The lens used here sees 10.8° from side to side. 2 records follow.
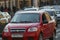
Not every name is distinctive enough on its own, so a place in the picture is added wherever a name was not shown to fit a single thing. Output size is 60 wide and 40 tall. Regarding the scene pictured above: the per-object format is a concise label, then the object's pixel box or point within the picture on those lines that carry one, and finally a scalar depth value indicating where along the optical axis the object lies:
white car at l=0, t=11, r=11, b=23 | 20.94
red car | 12.89
